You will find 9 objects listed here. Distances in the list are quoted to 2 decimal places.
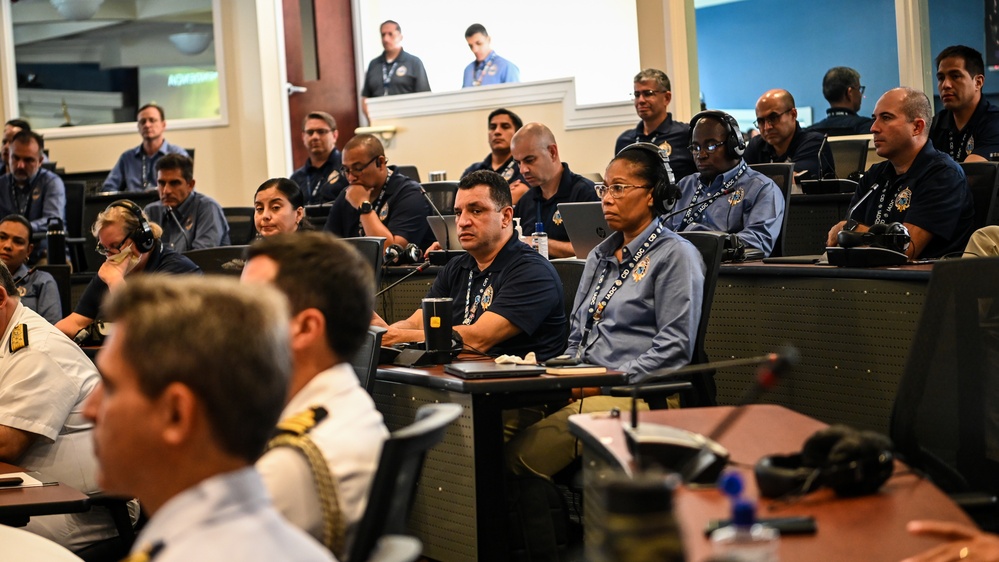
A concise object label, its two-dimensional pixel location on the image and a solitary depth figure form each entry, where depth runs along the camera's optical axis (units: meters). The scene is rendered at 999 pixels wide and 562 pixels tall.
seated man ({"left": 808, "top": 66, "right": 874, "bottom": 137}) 7.04
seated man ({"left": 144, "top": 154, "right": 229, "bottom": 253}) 6.30
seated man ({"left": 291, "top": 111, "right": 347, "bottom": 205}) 7.38
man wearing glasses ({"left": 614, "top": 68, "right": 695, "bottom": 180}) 6.29
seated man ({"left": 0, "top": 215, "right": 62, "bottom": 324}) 5.43
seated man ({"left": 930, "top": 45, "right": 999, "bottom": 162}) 5.56
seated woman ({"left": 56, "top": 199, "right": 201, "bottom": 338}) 4.69
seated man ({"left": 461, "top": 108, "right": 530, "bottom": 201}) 6.57
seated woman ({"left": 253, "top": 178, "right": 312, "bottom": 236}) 5.18
